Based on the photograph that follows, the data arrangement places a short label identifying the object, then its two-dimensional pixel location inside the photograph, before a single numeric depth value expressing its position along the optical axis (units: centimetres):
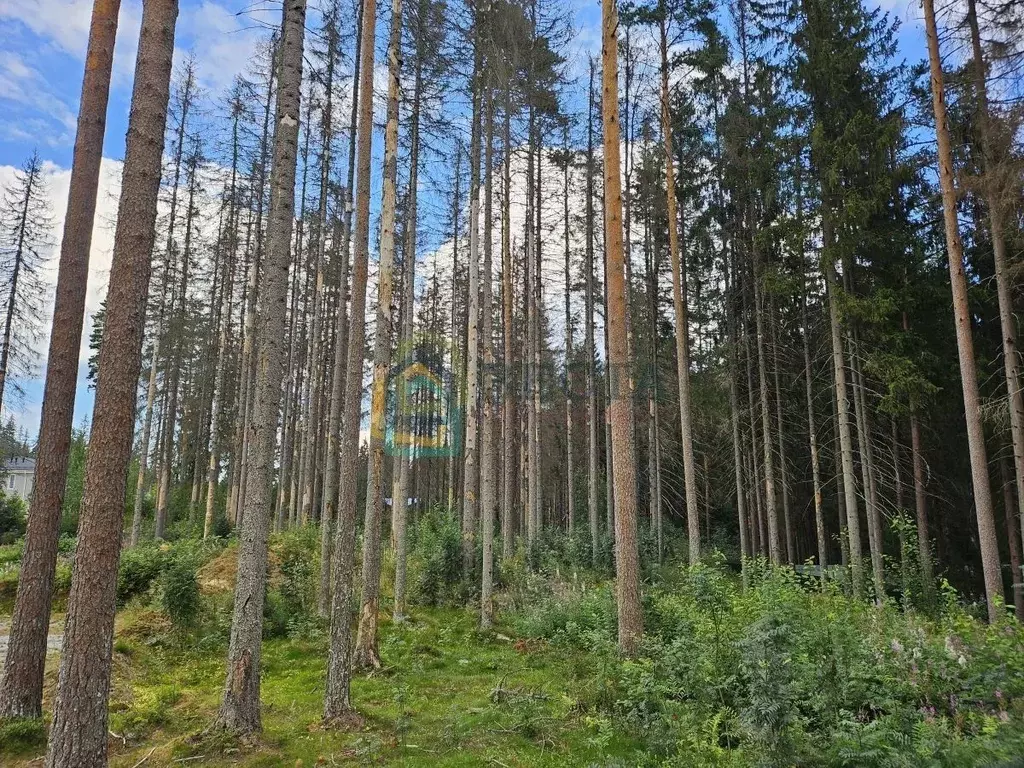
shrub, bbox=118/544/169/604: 1050
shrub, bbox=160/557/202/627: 879
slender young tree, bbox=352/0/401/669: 726
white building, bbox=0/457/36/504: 4629
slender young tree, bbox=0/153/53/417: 1936
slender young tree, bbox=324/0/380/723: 589
